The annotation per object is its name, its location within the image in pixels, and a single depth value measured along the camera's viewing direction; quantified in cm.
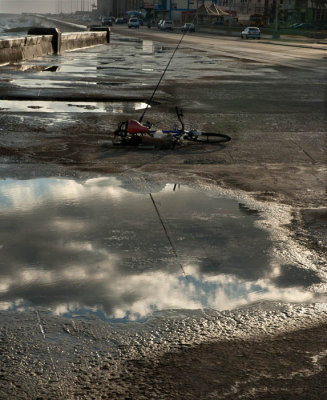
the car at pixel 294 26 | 11019
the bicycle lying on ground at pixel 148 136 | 1046
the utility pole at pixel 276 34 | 7538
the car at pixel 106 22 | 13075
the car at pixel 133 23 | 11644
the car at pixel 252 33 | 7462
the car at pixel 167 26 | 10862
